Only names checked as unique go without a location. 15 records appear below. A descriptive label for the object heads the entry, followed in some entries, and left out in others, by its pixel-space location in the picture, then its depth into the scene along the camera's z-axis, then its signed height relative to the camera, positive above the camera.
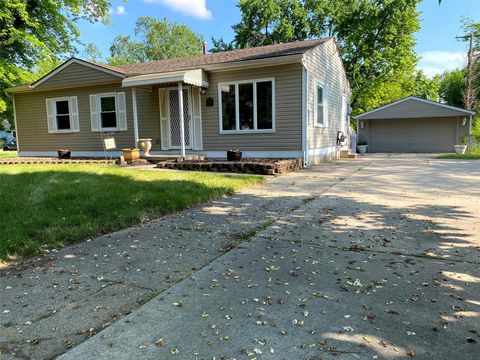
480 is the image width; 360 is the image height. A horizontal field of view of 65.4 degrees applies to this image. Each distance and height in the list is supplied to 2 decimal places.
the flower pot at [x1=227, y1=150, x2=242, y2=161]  11.43 -0.49
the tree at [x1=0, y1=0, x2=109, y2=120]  17.66 +5.90
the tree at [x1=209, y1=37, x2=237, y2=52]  34.38 +8.74
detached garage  22.66 +0.58
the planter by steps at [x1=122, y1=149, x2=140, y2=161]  12.04 -0.41
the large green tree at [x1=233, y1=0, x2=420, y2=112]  26.86 +8.27
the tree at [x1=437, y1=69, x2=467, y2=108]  39.32 +5.25
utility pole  24.06 +3.57
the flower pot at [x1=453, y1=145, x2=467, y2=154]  19.30 -0.76
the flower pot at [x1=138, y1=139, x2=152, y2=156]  12.60 -0.14
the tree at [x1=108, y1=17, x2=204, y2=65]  47.50 +12.72
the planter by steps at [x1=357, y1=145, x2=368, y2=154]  23.97 -0.78
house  11.78 +1.30
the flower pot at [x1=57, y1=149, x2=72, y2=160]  15.02 -0.46
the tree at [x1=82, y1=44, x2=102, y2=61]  51.11 +12.29
